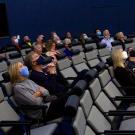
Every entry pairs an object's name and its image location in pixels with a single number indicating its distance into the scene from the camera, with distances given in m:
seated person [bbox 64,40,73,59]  5.01
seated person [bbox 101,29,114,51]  6.49
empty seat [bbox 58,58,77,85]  4.03
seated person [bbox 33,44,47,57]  3.95
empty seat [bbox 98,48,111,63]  5.42
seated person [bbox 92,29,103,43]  9.24
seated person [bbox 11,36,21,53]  5.95
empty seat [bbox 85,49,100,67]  5.01
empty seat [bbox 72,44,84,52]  6.23
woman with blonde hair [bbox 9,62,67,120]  2.64
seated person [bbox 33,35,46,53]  4.89
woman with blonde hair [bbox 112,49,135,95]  3.32
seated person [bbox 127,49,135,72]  3.90
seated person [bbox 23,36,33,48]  7.71
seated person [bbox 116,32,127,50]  6.17
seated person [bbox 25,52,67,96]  3.52
